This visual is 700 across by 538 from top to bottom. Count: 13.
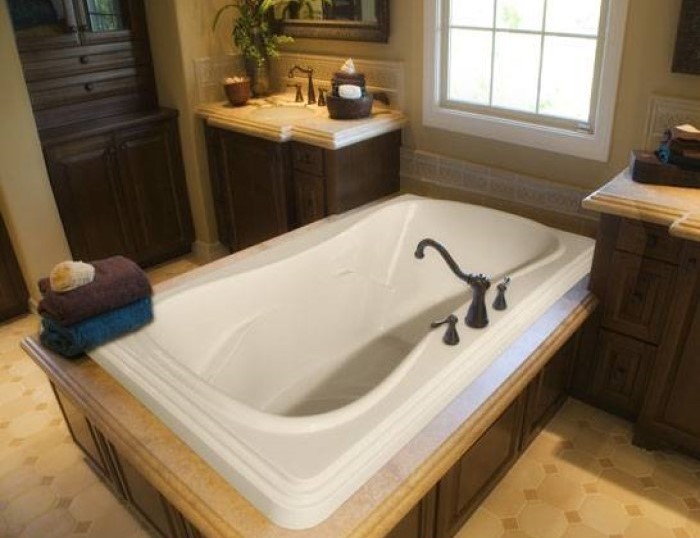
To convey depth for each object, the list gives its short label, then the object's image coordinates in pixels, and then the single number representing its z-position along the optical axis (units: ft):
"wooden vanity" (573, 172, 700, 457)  5.81
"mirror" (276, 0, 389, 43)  9.05
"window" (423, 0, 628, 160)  7.34
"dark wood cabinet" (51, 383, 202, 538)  4.85
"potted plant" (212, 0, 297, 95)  10.01
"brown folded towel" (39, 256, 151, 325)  5.30
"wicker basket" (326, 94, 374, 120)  9.00
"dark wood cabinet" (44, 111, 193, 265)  9.48
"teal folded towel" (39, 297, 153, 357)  5.37
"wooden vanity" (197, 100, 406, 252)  8.82
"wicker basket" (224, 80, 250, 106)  10.02
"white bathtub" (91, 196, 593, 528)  4.28
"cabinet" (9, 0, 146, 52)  8.75
